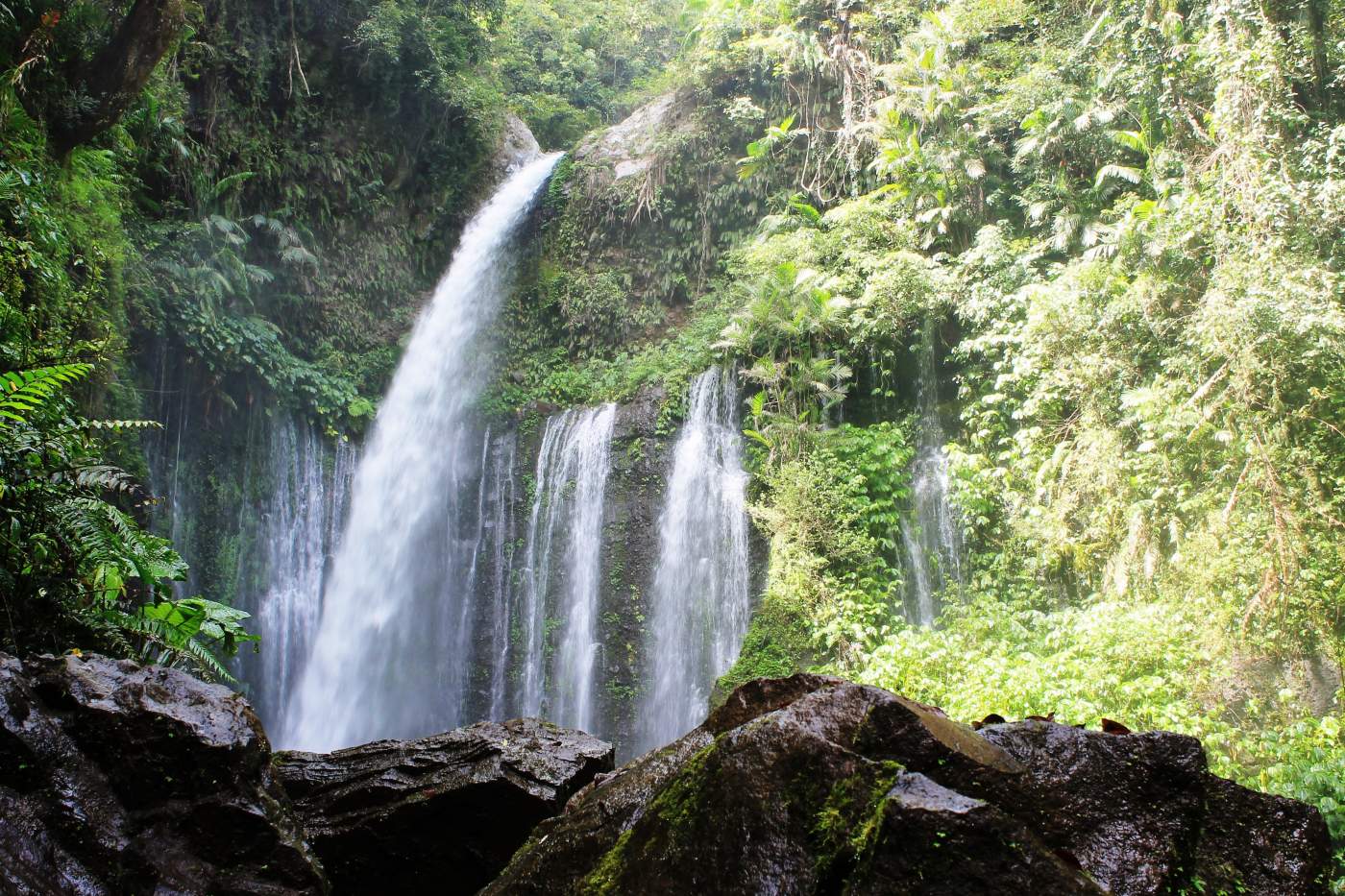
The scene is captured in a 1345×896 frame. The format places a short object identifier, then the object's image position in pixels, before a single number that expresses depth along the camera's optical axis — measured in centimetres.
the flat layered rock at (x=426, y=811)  393
